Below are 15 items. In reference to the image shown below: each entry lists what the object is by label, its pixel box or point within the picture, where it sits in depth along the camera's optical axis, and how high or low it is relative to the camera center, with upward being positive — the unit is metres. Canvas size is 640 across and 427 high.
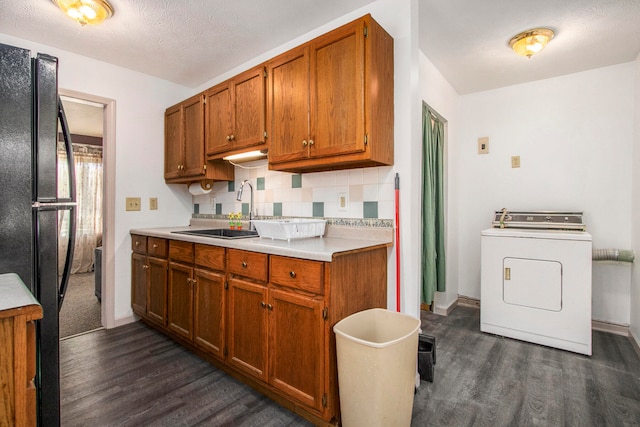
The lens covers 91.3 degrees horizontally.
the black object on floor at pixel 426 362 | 1.94 -0.93
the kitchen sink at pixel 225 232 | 2.60 -0.16
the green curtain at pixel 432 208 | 2.88 +0.05
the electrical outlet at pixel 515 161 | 3.25 +0.53
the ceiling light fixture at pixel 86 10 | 1.91 +1.29
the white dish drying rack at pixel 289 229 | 1.87 -0.10
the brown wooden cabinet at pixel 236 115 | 2.30 +0.80
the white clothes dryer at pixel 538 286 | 2.36 -0.60
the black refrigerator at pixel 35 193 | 1.06 +0.08
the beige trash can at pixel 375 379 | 1.33 -0.73
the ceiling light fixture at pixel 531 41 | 2.27 +1.28
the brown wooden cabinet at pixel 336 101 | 1.73 +0.68
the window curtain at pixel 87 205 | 5.16 +0.16
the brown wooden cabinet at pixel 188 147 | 2.83 +0.64
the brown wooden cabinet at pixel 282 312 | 1.48 -0.54
